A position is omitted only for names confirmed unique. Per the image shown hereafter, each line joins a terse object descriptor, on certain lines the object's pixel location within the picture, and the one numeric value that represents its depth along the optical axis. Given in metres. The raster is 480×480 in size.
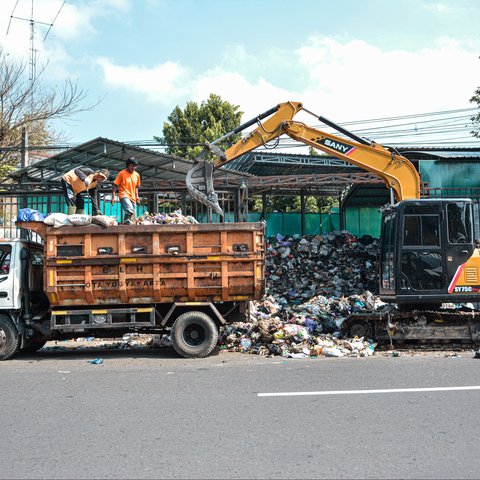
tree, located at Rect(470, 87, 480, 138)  20.38
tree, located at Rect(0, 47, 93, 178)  16.08
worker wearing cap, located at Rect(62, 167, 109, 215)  10.21
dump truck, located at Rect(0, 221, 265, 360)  8.70
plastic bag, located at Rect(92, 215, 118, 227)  8.68
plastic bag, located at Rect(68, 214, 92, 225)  8.73
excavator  9.30
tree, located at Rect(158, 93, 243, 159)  31.23
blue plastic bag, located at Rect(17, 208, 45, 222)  8.70
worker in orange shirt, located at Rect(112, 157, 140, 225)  10.10
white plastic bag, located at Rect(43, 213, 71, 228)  8.66
